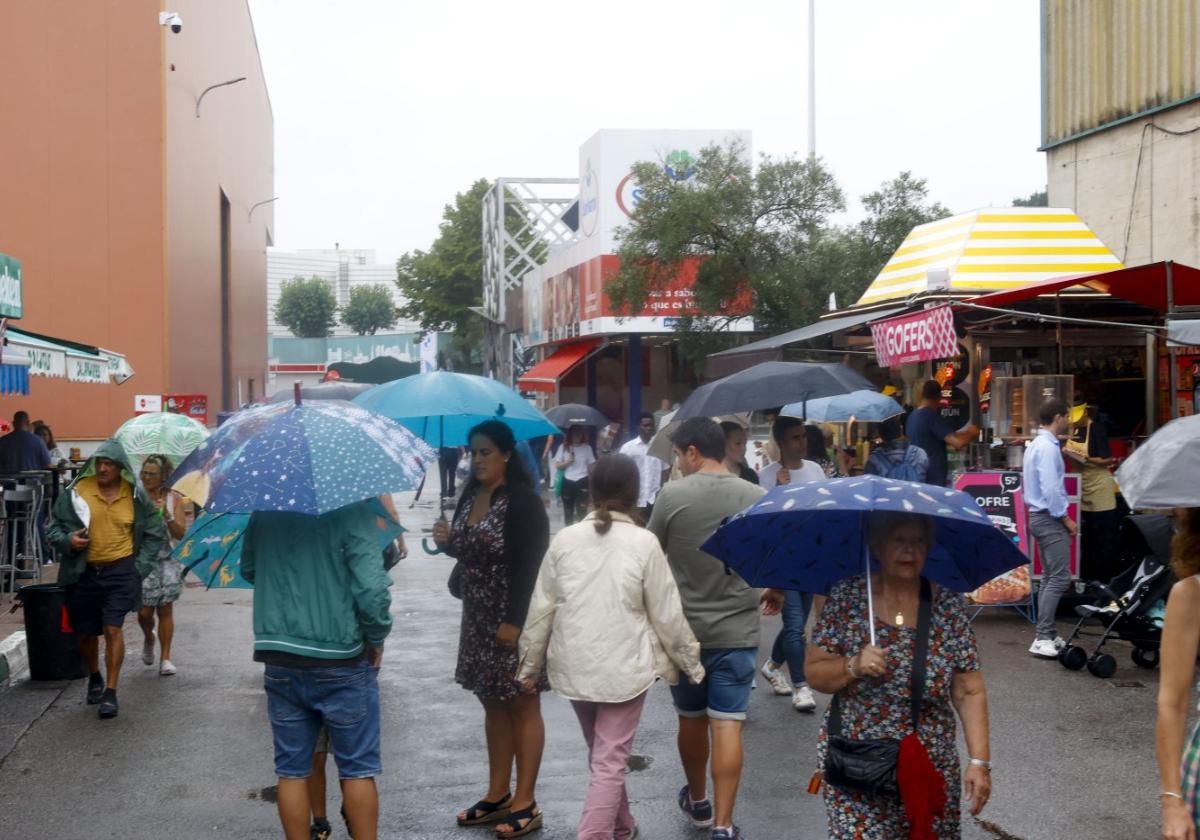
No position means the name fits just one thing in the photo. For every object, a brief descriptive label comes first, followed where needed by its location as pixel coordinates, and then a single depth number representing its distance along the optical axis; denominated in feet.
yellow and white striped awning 49.90
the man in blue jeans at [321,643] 16.19
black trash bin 30.35
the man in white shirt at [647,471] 45.62
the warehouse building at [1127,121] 50.67
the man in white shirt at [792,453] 28.22
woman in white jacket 17.01
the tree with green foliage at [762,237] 70.28
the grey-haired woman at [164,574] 30.83
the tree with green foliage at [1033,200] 178.09
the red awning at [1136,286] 35.27
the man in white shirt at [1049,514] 31.68
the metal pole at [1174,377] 40.31
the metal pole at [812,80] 99.09
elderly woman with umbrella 12.39
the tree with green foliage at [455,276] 217.56
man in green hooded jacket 27.43
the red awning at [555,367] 106.93
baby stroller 29.22
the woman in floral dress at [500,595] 19.26
